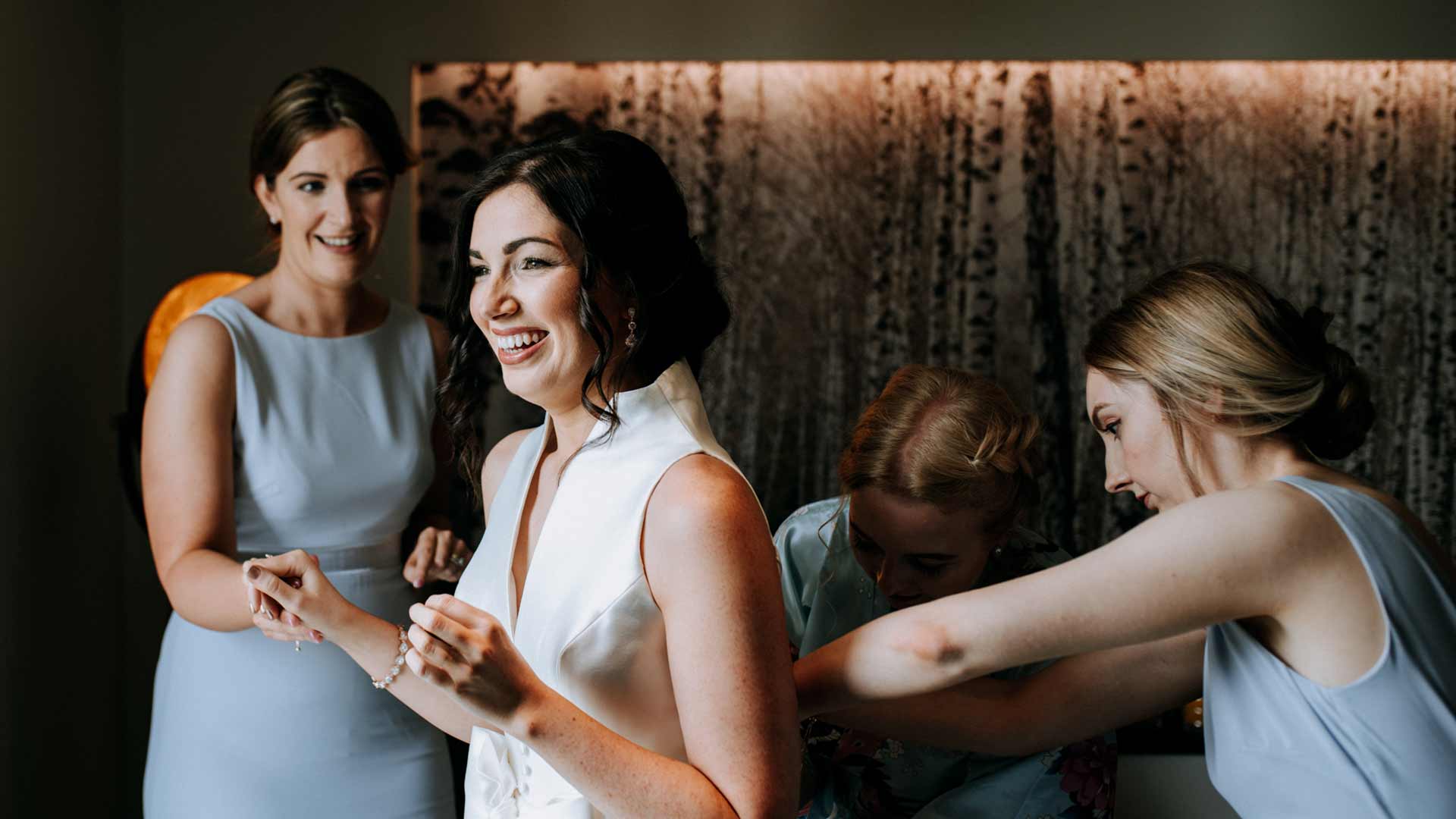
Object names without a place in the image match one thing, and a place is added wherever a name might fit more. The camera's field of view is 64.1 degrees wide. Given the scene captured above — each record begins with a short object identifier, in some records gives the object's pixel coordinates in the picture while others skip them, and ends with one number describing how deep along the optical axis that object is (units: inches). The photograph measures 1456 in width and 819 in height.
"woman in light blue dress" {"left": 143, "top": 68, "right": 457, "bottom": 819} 74.8
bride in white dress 44.1
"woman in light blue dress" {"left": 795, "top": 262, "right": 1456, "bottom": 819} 46.2
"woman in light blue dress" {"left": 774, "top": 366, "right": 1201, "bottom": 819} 61.6
